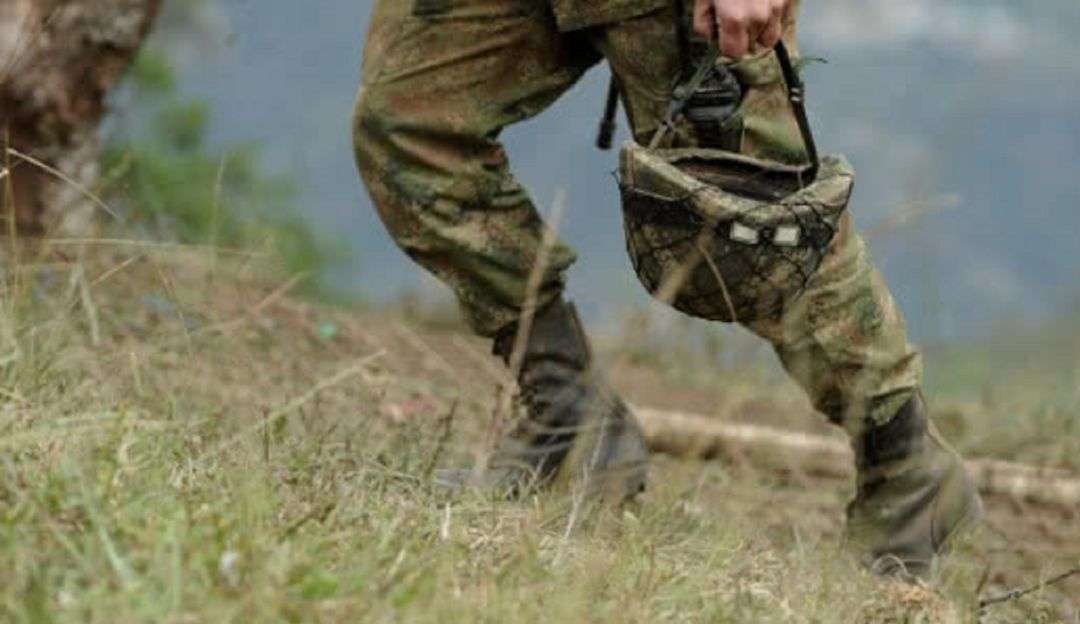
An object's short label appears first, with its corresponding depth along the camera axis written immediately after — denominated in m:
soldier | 6.52
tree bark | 11.59
